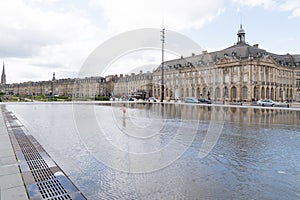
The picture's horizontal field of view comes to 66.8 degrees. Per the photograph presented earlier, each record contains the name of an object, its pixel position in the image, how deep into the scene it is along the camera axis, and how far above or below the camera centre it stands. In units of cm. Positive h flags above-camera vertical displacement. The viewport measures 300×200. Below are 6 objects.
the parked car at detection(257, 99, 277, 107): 4448 -71
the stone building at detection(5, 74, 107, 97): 10819 +759
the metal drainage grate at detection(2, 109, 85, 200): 425 -173
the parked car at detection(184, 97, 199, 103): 5346 -15
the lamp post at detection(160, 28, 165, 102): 4578 +1164
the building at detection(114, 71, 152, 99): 10792 +784
